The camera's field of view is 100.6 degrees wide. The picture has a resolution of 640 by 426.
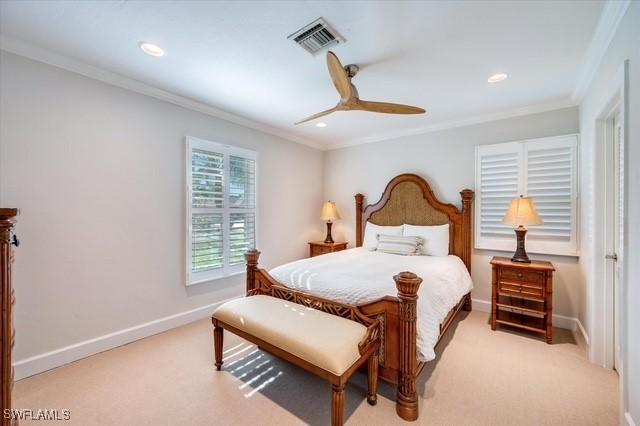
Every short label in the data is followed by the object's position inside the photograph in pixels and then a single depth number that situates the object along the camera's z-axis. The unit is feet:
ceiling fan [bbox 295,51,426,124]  6.59
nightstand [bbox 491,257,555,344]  8.79
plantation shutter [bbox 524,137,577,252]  9.79
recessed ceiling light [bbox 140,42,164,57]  6.81
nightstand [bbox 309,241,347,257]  14.74
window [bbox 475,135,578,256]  9.83
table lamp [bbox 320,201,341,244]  15.17
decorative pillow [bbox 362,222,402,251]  12.76
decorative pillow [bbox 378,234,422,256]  11.34
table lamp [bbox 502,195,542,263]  9.27
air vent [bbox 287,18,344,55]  6.07
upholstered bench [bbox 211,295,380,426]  5.08
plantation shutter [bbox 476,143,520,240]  10.82
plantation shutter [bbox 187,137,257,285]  10.43
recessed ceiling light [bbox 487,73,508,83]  8.19
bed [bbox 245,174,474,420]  5.74
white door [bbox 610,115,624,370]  7.09
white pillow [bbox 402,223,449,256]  11.39
